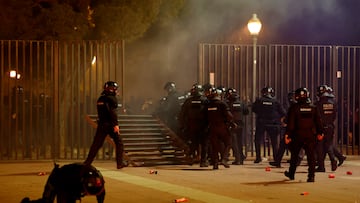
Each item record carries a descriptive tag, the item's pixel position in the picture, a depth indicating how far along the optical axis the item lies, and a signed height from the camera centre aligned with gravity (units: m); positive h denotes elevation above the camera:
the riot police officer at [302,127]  14.47 -0.42
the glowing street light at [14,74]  18.52 +0.88
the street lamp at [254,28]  19.41 +2.21
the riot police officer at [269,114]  18.38 -0.19
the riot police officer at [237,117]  18.22 -0.28
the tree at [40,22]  22.50 +2.77
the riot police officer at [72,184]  8.16 -0.91
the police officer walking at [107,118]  15.38 -0.25
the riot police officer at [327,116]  16.70 -0.22
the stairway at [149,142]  18.00 -0.95
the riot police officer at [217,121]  16.89 -0.35
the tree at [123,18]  23.67 +3.09
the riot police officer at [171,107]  19.28 -0.01
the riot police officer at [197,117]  17.59 -0.26
